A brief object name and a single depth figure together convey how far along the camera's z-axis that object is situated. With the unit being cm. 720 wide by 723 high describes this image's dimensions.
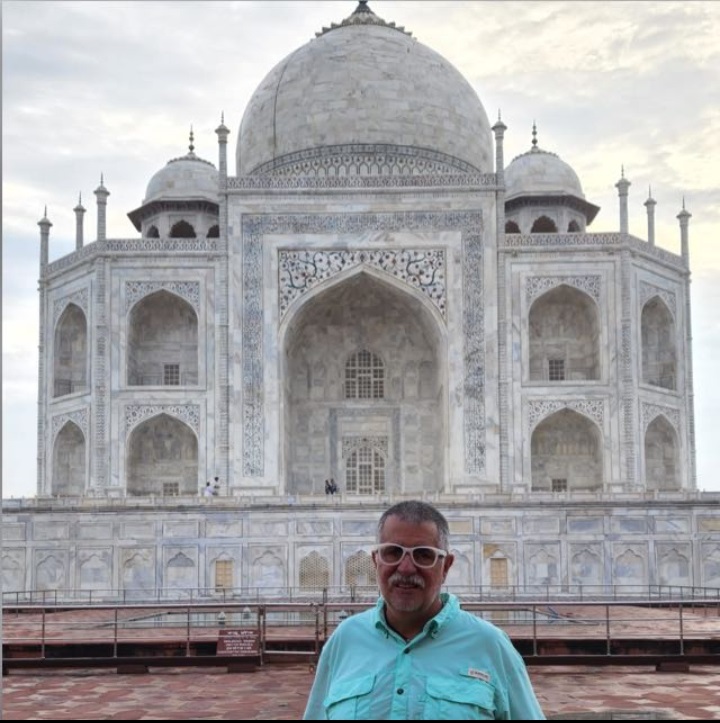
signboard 1104
